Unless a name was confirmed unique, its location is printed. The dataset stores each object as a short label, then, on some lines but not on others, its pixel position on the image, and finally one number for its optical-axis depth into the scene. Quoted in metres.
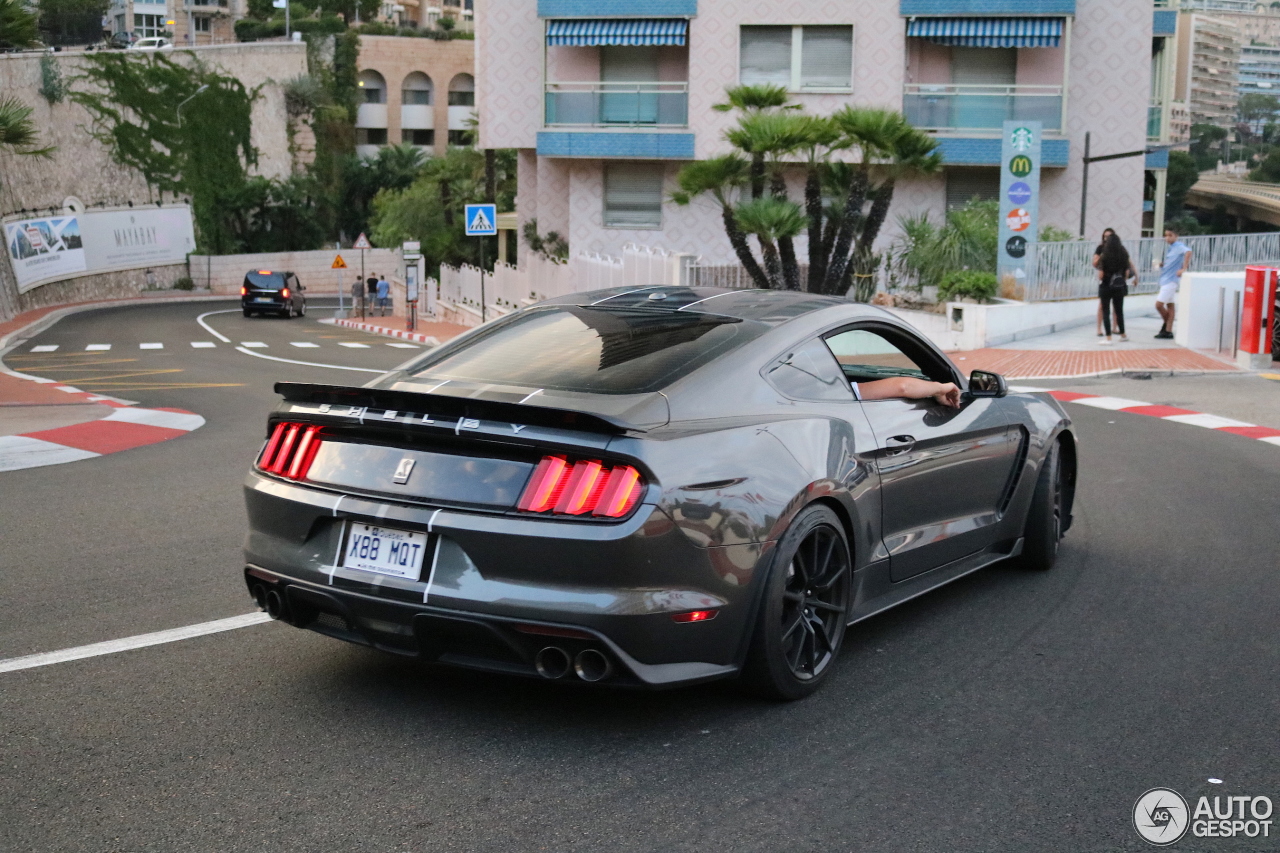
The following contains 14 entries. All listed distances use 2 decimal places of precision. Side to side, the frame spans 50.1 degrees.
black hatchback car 48.50
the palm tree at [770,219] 23.75
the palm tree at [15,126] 19.67
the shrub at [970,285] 23.28
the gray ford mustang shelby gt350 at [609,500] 4.27
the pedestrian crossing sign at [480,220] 29.66
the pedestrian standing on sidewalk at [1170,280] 22.27
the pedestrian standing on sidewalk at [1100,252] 20.83
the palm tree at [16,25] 18.88
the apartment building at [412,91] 96.00
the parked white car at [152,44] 68.18
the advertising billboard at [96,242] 51.37
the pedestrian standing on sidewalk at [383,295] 54.43
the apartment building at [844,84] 33.72
